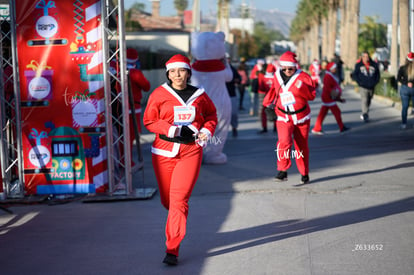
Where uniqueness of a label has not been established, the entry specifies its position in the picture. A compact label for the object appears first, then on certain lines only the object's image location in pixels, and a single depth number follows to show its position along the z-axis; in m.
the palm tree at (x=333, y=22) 66.88
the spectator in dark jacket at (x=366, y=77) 18.44
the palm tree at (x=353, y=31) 44.78
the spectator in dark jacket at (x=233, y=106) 16.19
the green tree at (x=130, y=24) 64.62
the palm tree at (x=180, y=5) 120.29
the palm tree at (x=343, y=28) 53.62
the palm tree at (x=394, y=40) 33.64
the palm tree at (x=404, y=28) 26.94
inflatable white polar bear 12.25
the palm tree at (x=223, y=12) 82.38
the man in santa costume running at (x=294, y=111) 9.76
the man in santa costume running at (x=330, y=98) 16.06
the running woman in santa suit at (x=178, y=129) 6.23
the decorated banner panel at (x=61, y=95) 8.84
